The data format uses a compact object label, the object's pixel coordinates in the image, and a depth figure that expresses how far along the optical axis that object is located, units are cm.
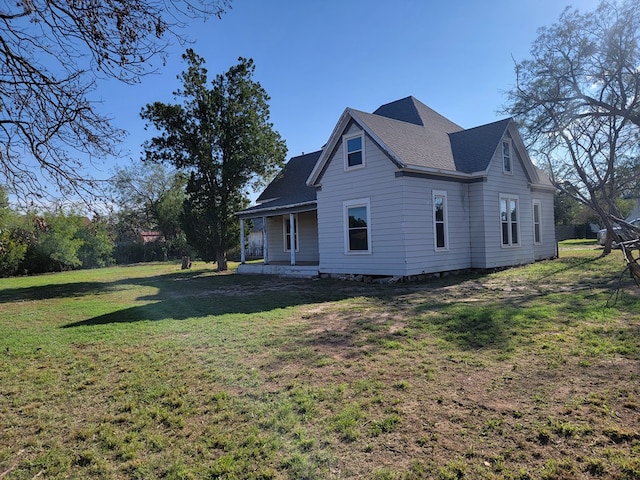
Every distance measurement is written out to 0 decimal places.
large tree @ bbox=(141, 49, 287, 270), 1941
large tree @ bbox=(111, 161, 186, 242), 3903
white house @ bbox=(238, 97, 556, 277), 1259
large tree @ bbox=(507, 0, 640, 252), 1384
